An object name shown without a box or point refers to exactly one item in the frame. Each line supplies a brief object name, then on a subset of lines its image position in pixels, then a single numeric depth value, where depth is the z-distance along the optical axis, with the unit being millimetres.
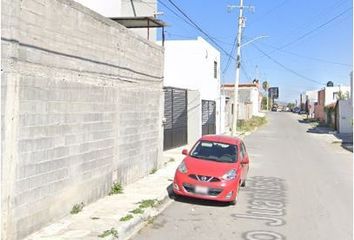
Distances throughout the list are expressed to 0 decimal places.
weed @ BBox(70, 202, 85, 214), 9599
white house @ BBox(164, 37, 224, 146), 33719
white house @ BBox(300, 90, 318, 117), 104625
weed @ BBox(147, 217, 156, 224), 9888
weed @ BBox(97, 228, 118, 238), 8055
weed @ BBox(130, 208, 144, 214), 9936
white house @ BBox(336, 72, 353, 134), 49750
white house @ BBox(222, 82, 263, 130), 53938
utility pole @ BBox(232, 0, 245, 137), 37188
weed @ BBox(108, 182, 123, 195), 11945
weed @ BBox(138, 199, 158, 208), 10633
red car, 11711
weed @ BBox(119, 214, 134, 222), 9203
